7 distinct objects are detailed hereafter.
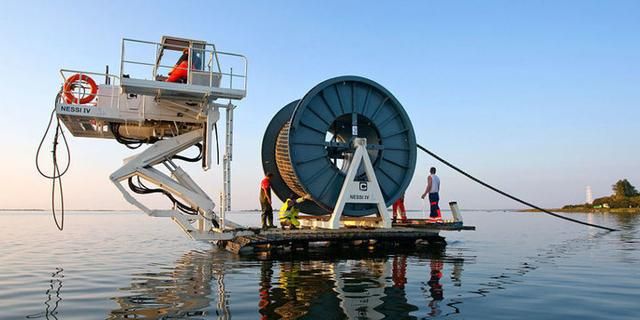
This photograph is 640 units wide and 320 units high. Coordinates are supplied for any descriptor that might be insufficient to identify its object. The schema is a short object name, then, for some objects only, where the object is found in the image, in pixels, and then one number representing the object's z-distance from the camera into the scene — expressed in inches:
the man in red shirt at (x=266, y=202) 509.7
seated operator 495.2
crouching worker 531.2
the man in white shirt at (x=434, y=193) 582.9
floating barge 476.7
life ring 478.0
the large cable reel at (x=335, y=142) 551.8
